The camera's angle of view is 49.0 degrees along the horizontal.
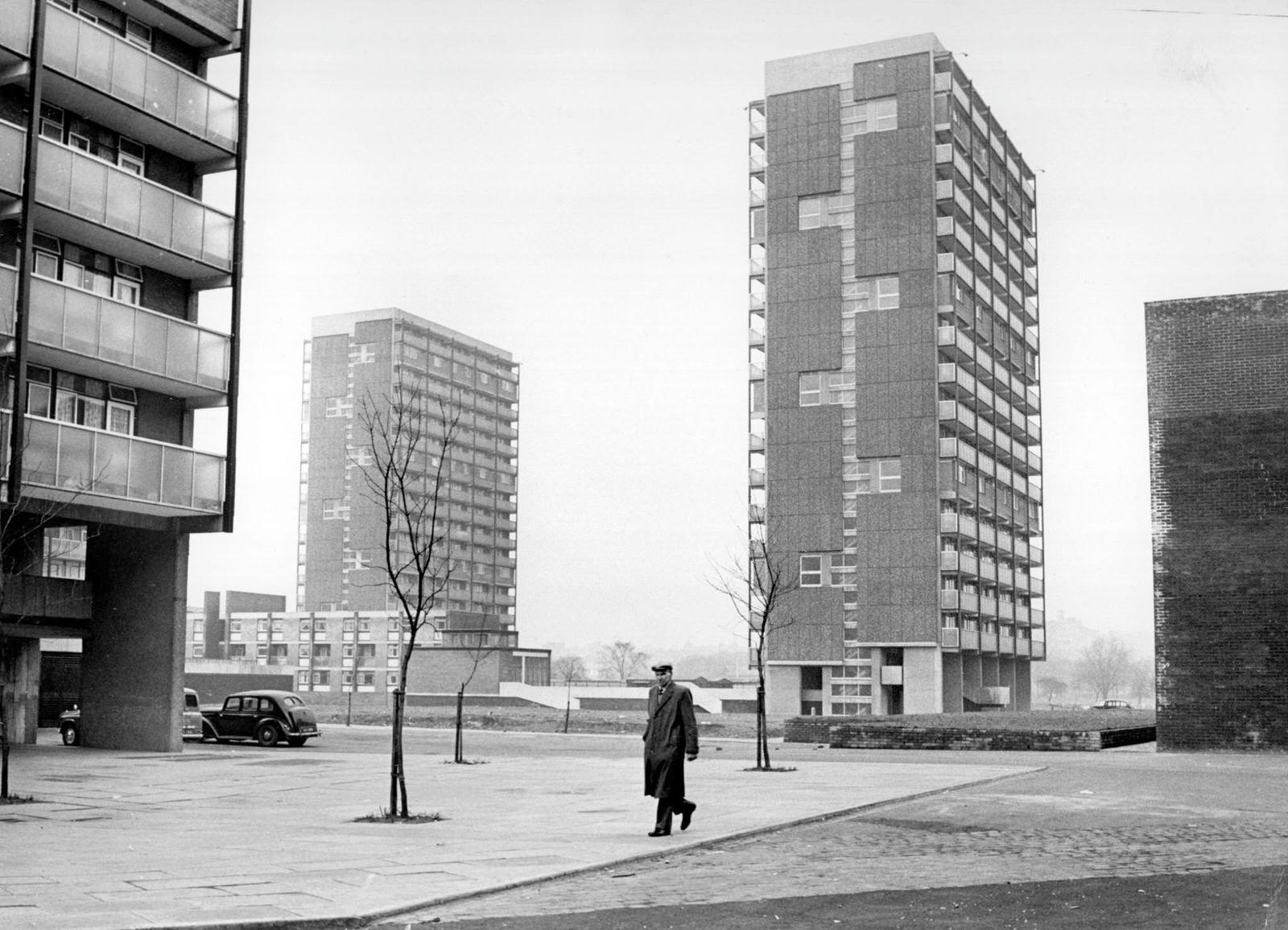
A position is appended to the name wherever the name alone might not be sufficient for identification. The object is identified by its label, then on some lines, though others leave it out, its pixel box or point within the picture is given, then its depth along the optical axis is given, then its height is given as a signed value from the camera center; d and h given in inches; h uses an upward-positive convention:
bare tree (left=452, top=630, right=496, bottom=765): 1138.5 -112.8
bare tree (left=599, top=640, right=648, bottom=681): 7286.4 -279.7
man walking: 530.3 -53.3
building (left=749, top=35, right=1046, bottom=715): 3029.0 +502.1
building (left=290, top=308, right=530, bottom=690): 5654.5 +544.1
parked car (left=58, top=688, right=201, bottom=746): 1407.5 -129.6
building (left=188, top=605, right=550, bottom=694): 5024.6 -157.4
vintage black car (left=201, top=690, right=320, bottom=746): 1518.2 -130.1
